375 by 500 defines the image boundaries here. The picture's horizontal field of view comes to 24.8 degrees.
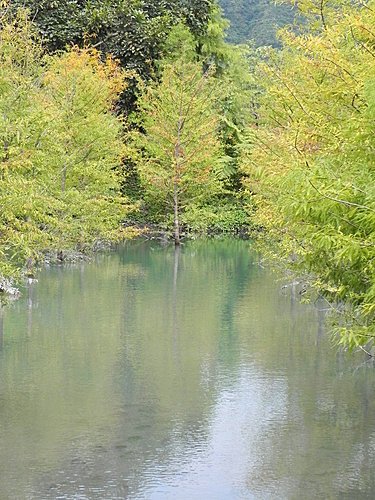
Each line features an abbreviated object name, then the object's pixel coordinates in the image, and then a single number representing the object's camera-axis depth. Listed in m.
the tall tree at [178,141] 35.12
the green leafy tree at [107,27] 36.38
